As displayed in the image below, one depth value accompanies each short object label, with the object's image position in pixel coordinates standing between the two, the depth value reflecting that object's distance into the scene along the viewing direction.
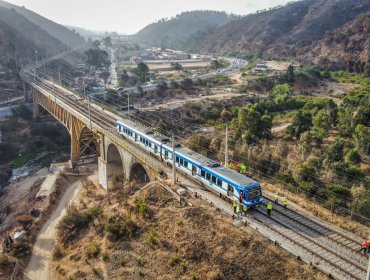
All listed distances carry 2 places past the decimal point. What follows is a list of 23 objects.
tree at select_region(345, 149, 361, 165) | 42.16
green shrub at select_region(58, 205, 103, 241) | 33.16
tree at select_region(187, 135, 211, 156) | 44.23
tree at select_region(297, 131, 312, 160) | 46.19
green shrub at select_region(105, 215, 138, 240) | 27.65
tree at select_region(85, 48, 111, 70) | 126.81
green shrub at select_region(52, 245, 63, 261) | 31.77
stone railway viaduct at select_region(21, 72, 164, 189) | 40.03
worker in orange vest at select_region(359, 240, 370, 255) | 20.93
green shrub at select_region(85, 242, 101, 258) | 27.64
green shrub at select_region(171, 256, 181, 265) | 23.11
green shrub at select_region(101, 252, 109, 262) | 26.35
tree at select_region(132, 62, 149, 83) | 108.55
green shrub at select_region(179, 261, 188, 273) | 22.31
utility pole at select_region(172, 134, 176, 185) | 31.18
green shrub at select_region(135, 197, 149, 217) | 28.64
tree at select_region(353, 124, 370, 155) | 46.69
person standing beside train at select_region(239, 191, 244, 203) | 25.68
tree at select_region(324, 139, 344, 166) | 40.62
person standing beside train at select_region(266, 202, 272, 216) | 25.46
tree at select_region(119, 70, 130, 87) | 106.12
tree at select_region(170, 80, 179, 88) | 94.94
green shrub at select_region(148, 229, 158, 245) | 25.66
